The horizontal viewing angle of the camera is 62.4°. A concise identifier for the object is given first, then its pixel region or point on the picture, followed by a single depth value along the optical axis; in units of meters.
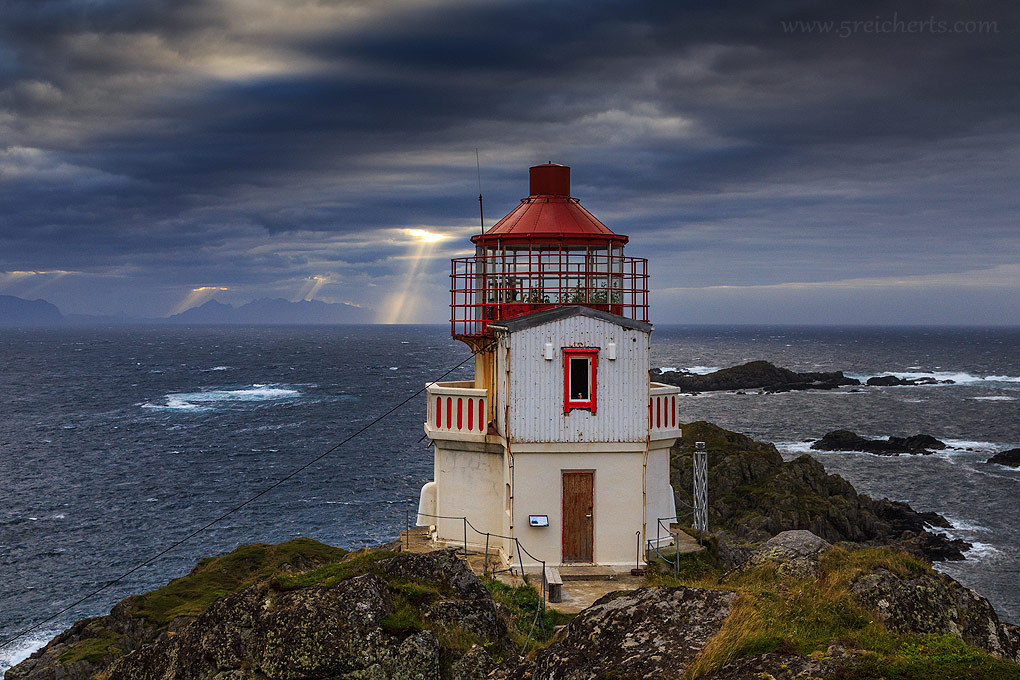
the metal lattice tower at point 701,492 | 20.52
